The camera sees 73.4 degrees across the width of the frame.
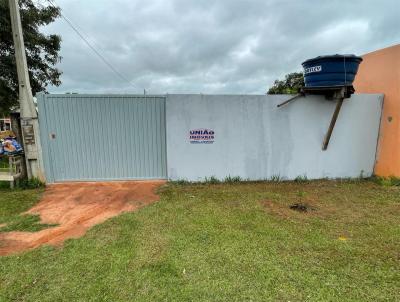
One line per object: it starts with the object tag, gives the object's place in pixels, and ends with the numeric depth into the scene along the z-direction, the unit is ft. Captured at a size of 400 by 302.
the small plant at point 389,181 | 19.24
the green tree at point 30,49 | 30.09
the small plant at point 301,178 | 20.56
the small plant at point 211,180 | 20.12
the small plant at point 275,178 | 20.49
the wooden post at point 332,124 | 19.48
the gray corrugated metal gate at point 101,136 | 18.83
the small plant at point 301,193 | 17.10
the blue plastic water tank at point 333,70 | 17.90
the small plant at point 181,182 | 19.73
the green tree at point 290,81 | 61.93
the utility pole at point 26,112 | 17.60
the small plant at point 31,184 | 18.83
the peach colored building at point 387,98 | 19.29
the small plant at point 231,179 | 20.22
